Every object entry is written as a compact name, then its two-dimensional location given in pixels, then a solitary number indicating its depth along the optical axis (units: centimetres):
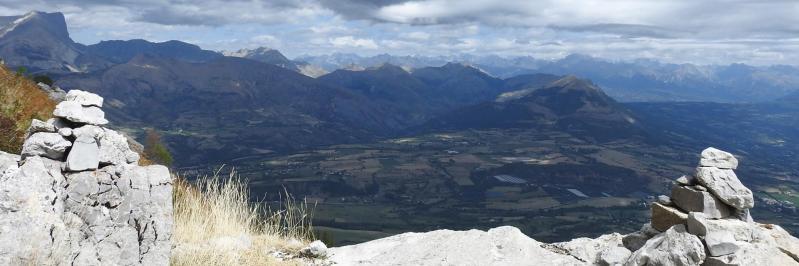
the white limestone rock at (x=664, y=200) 1308
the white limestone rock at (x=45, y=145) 816
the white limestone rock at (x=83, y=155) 821
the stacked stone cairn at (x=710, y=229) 1027
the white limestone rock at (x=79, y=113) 857
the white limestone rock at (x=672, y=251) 1024
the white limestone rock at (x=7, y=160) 769
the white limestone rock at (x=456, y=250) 1271
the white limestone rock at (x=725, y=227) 1088
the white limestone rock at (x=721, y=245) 1017
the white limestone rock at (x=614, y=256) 1208
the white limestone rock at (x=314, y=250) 1296
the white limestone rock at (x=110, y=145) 862
